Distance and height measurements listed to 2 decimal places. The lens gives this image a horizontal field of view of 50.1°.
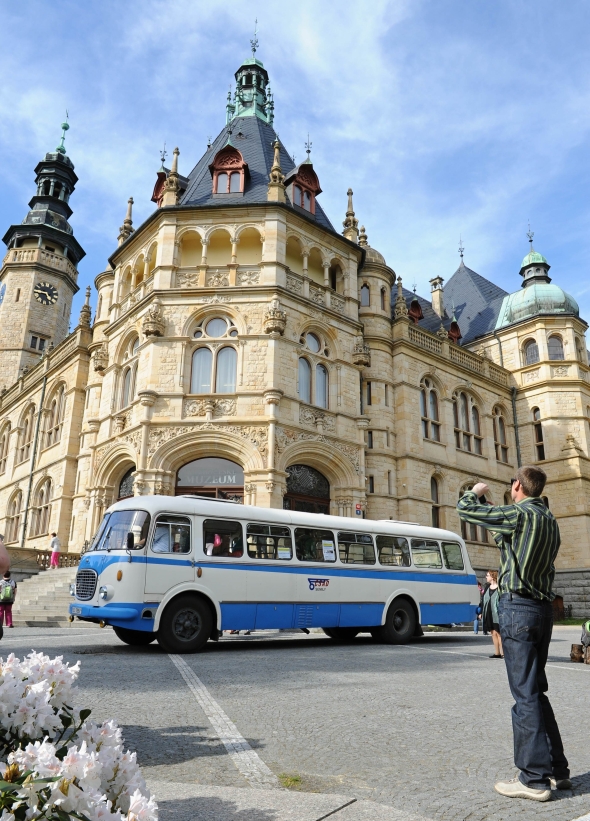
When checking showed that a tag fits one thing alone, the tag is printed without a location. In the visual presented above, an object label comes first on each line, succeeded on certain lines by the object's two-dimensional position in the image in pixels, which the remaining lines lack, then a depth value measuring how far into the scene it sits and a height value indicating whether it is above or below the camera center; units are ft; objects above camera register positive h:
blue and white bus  33.81 +1.63
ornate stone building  68.80 +28.19
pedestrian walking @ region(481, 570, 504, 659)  28.25 -0.52
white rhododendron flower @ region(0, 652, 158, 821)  5.87 -1.56
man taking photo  11.07 -0.21
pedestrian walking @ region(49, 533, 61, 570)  69.00 +5.07
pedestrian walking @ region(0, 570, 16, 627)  44.62 +0.40
